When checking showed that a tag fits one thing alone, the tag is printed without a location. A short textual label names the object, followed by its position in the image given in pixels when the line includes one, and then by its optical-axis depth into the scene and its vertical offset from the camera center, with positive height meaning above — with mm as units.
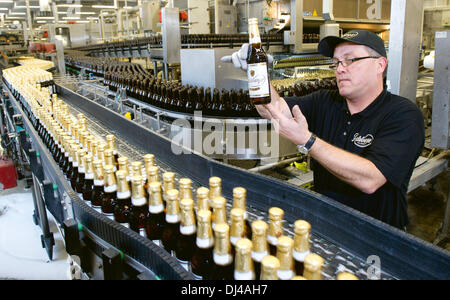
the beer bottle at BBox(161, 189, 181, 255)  909 -411
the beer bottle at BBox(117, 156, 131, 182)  1118 -292
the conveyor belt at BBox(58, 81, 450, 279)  796 -432
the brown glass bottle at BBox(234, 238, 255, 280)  671 -384
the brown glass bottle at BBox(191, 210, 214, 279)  795 -434
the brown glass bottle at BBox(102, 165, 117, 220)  1107 -404
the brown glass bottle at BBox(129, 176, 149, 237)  1003 -417
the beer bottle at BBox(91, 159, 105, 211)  1193 -397
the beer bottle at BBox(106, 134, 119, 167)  1465 -285
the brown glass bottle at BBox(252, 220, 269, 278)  719 -372
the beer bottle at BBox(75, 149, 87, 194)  1316 -375
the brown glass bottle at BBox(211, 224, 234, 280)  736 -412
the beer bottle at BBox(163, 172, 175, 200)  973 -305
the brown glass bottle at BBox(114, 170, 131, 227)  1056 -408
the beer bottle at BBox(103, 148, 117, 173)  1187 -284
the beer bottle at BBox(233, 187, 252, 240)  884 -324
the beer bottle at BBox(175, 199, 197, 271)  846 -430
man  1186 -235
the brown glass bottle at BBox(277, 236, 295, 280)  661 -363
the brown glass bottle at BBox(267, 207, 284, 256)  790 -374
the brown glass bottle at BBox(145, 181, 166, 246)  959 -424
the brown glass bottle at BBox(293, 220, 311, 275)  705 -360
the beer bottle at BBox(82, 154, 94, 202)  1253 -400
